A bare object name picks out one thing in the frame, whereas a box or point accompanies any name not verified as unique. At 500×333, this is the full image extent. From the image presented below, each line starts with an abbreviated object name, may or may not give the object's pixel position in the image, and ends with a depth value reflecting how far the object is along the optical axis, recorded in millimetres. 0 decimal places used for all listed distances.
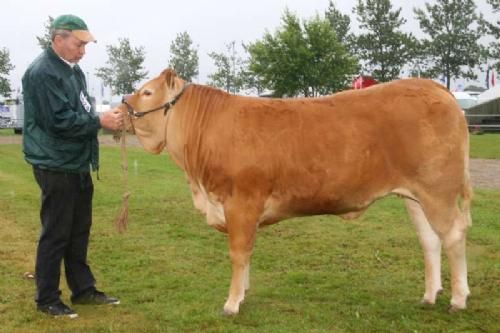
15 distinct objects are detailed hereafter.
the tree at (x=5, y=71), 58812
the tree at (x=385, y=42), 66750
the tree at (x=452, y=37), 67750
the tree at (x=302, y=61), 44406
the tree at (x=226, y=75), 58188
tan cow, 5449
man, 5547
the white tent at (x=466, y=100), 46559
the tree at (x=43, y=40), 55838
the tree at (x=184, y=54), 57559
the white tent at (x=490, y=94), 45178
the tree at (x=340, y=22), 70375
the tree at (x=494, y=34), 62531
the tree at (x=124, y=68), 57812
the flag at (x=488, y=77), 66800
